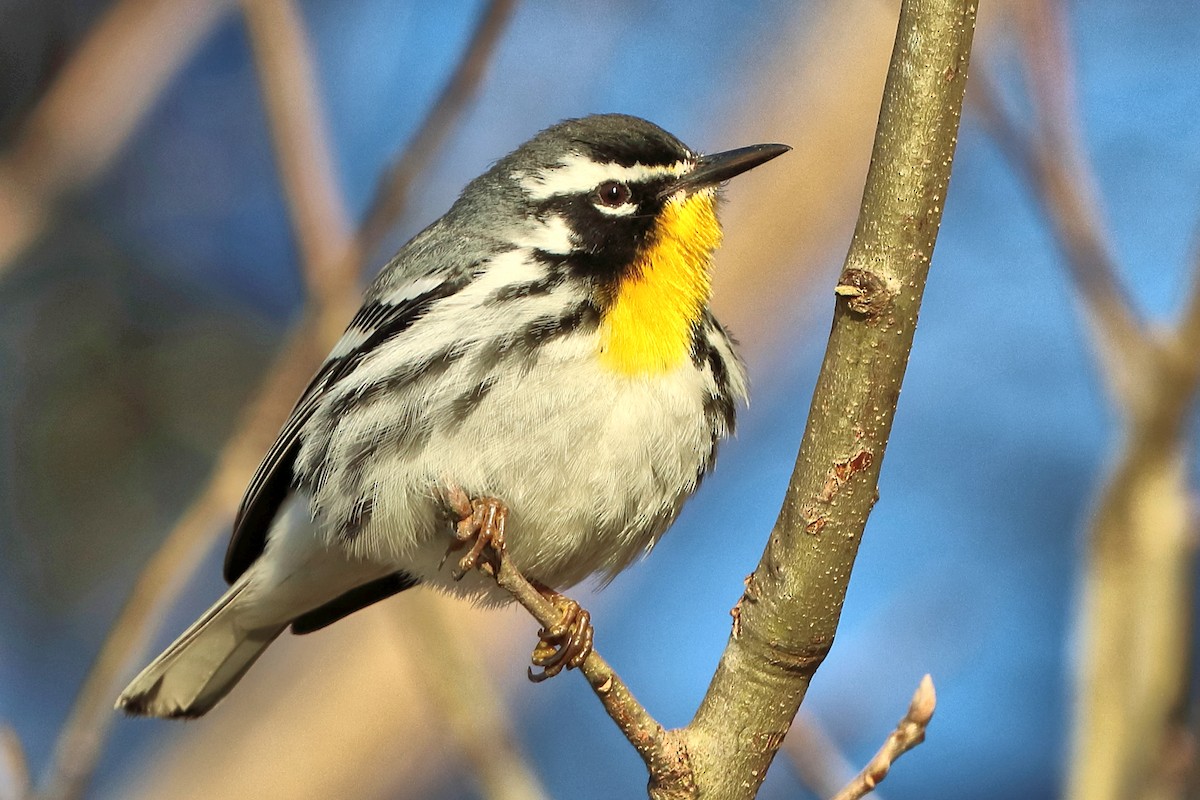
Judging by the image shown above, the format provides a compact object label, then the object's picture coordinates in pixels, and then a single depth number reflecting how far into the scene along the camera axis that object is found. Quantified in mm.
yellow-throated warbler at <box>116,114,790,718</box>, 6977
